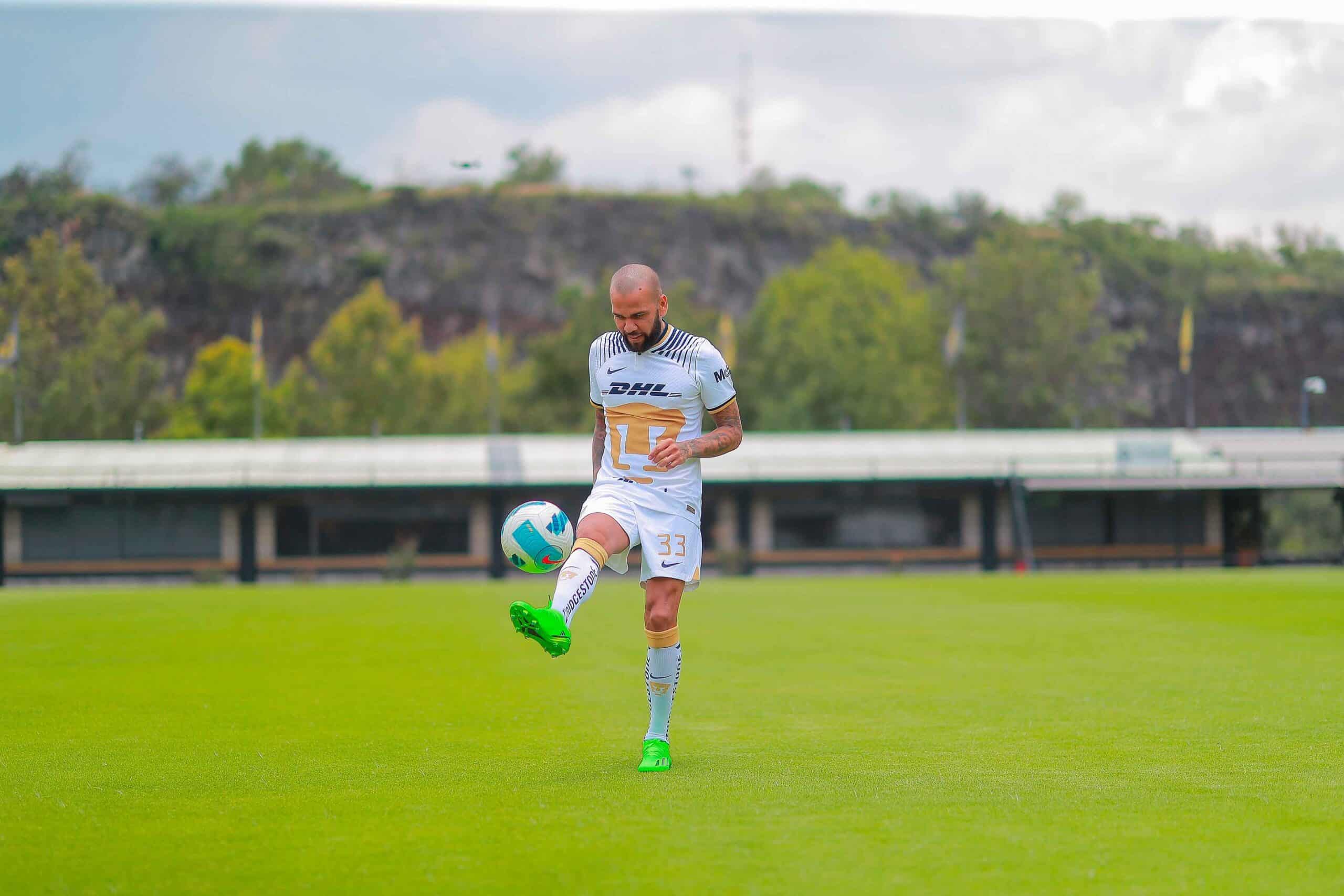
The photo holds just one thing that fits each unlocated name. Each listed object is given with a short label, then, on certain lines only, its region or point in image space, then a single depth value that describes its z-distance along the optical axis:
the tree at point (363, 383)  86.44
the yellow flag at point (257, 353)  69.12
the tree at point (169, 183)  130.88
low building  51.00
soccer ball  8.20
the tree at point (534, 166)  148.38
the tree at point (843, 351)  86.50
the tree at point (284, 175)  139.25
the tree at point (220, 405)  86.81
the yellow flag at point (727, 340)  77.62
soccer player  8.02
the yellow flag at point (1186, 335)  69.38
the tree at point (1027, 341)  98.44
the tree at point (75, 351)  77.38
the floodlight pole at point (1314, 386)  61.00
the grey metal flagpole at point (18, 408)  66.56
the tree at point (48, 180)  95.50
